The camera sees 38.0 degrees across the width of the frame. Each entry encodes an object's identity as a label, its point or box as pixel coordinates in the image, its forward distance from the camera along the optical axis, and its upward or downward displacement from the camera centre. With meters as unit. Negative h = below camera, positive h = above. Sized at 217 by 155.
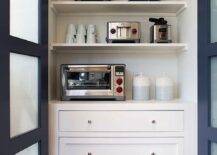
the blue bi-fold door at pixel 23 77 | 1.33 +0.02
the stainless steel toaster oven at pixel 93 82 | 2.24 -0.01
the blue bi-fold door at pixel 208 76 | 1.80 +0.03
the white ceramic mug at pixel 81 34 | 2.35 +0.35
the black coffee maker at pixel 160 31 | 2.31 +0.37
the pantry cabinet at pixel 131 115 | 2.08 -0.23
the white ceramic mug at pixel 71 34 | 2.37 +0.35
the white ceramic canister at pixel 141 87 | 2.34 -0.04
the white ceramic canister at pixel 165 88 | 2.33 -0.05
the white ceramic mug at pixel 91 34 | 2.35 +0.35
